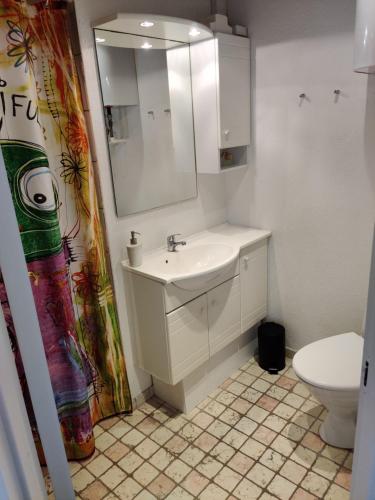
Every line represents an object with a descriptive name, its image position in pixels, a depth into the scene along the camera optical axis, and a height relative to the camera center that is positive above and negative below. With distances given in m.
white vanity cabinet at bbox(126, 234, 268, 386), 2.03 -1.05
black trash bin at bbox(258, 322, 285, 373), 2.58 -1.48
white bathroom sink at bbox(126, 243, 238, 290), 1.98 -0.74
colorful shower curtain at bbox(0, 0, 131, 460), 1.54 -0.34
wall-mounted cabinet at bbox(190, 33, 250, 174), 2.17 +0.16
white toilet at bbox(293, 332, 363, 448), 1.81 -1.21
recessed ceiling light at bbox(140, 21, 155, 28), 1.80 +0.49
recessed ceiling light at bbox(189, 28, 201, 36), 1.97 +0.47
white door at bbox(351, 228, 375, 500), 0.90 -0.74
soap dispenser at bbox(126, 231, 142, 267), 2.06 -0.63
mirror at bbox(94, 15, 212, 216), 1.98 +0.07
